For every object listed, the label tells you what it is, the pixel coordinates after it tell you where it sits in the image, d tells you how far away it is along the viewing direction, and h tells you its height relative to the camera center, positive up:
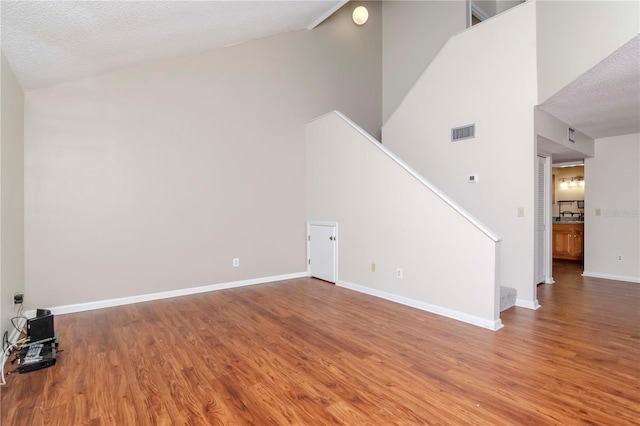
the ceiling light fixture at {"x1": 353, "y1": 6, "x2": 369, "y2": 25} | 5.86 +3.74
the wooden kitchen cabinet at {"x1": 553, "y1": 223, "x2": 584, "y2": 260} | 7.00 -0.72
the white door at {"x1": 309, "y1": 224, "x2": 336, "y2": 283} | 5.05 -0.69
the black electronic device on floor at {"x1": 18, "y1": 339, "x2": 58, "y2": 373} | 2.33 -1.13
